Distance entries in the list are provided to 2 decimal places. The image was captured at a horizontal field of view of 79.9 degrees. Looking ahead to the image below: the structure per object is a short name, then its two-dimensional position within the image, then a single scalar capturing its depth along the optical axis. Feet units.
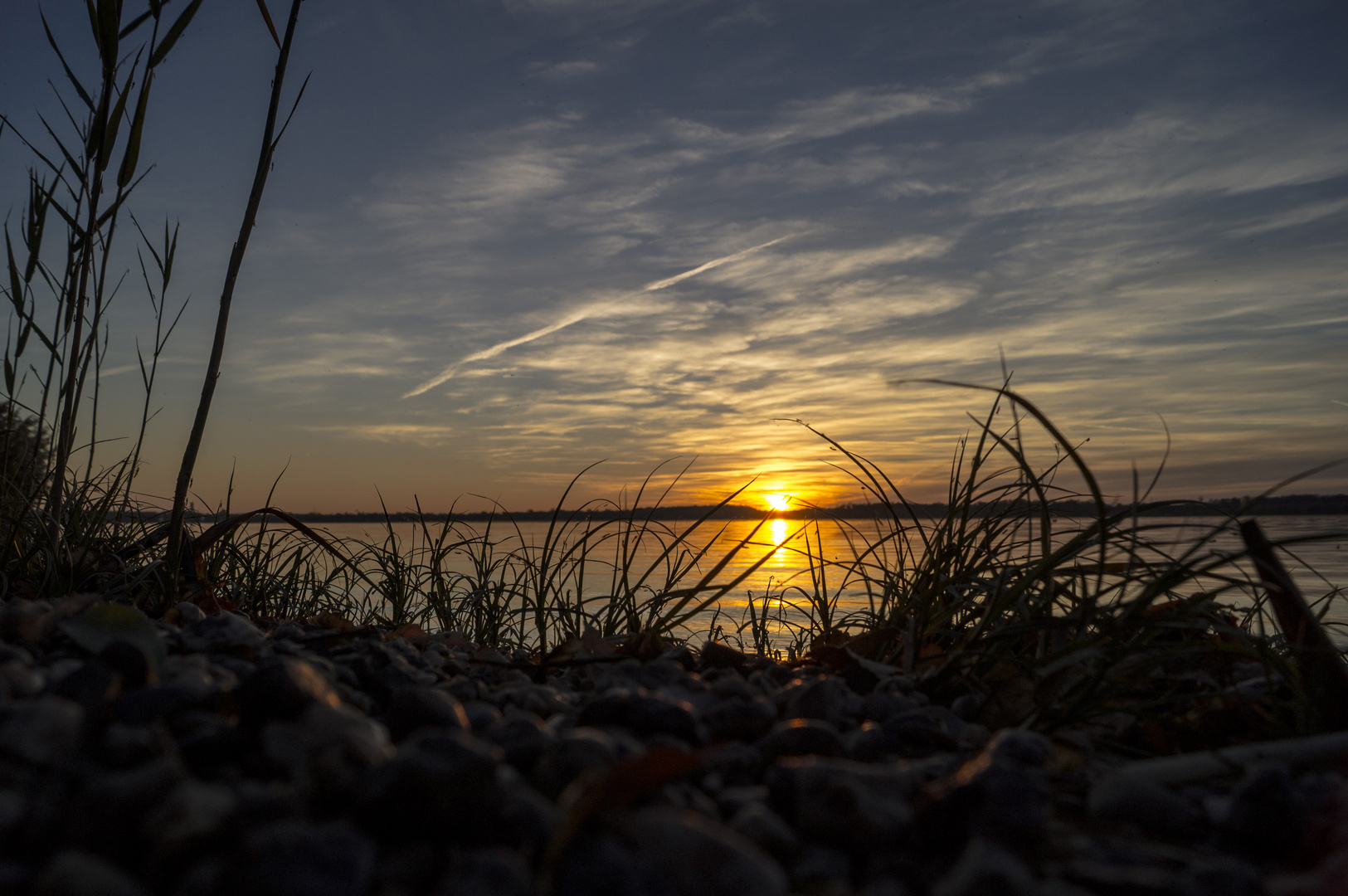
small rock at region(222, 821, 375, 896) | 0.69
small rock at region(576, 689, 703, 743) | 1.19
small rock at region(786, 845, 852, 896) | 0.81
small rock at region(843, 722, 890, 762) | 1.24
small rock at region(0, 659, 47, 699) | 1.11
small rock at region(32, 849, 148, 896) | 0.68
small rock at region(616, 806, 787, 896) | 0.73
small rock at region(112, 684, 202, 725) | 1.04
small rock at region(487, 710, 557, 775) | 1.05
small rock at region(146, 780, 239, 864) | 0.74
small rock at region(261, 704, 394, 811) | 0.85
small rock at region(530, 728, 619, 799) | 0.98
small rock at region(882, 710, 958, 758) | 1.32
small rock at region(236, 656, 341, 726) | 1.09
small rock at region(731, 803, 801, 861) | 0.87
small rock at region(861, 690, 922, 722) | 1.47
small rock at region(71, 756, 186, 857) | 0.78
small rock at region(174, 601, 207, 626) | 2.09
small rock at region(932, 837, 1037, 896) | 0.76
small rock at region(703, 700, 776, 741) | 1.26
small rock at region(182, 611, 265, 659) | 1.60
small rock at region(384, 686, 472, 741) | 1.11
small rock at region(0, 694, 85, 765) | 0.89
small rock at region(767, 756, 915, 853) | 0.88
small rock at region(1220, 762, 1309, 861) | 0.94
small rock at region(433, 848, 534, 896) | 0.72
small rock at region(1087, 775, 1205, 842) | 0.99
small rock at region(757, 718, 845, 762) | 1.16
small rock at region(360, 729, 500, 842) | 0.80
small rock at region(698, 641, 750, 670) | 2.05
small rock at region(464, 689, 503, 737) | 1.21
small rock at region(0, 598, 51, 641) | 1.47
